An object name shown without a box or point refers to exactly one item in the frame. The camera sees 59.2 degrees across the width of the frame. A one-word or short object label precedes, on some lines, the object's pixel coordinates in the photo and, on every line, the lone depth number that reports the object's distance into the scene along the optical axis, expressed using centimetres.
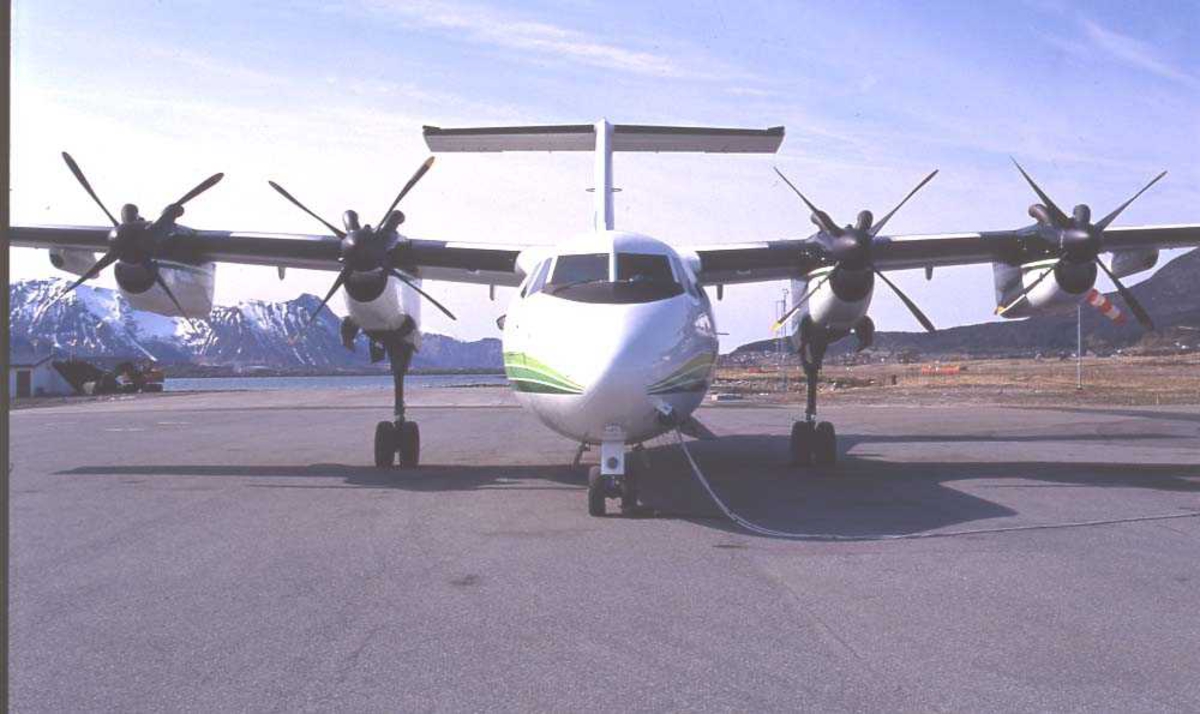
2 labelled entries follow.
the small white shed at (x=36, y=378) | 6545
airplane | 1669
